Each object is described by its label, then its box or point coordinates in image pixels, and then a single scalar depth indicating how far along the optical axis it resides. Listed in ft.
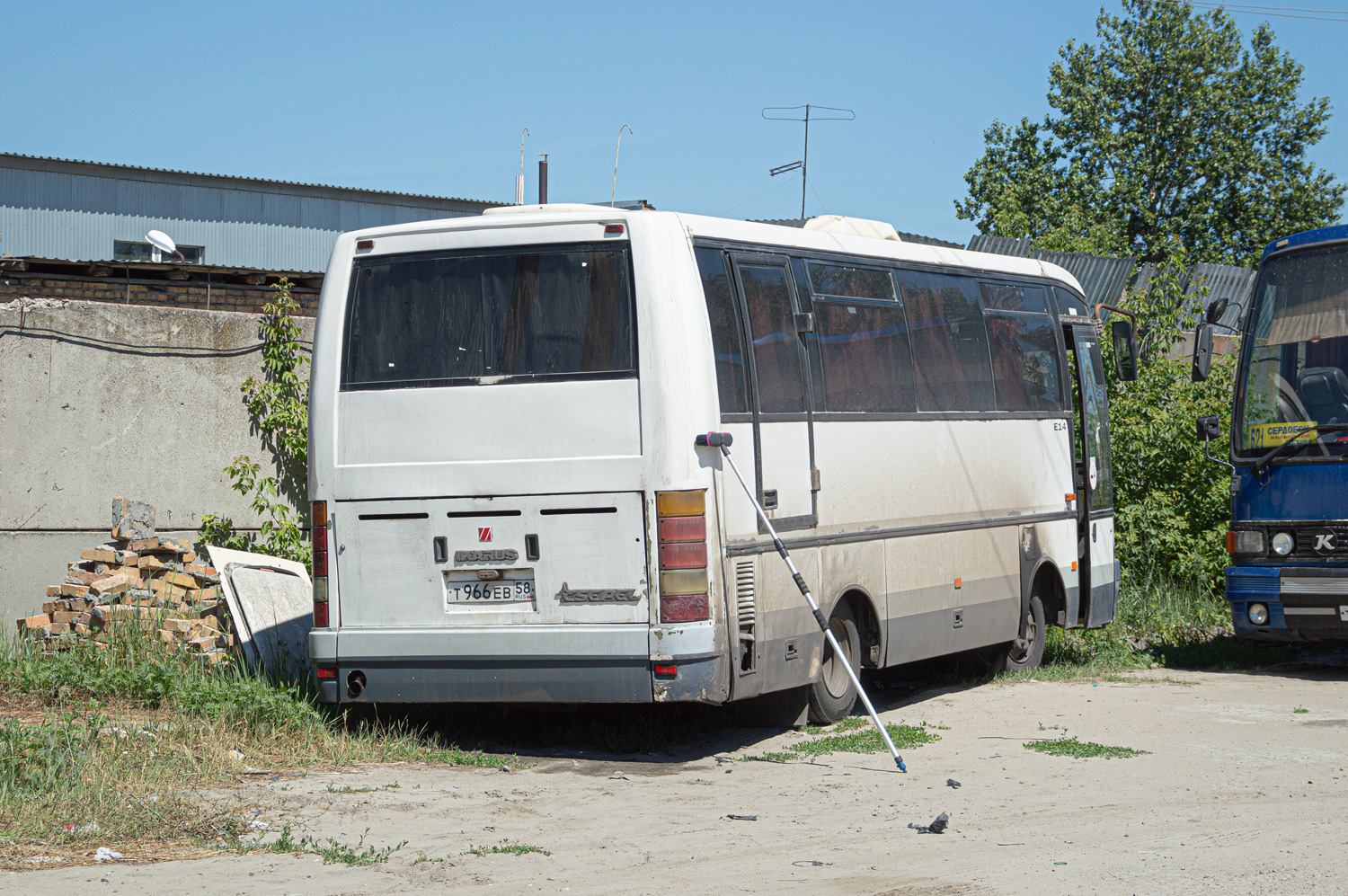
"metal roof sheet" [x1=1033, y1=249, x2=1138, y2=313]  78.48
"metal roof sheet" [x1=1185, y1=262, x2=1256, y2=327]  81.25
